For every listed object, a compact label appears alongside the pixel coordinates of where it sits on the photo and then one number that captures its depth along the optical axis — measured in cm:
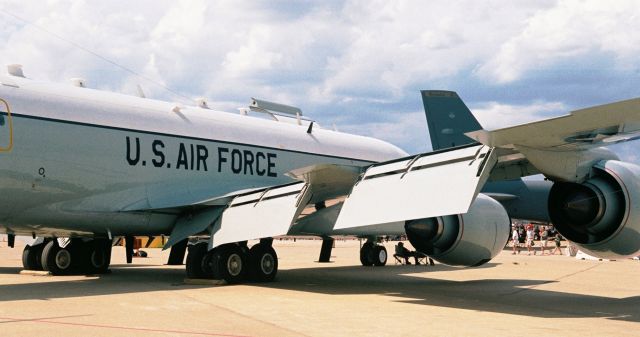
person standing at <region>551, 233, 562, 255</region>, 3682
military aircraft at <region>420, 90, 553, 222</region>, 2266
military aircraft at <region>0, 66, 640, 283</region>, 993
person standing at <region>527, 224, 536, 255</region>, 3788
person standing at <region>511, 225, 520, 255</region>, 3769
